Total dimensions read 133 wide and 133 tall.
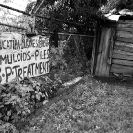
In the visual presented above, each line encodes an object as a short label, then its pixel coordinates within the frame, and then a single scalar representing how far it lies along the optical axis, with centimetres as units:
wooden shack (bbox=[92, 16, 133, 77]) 750
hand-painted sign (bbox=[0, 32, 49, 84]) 325
